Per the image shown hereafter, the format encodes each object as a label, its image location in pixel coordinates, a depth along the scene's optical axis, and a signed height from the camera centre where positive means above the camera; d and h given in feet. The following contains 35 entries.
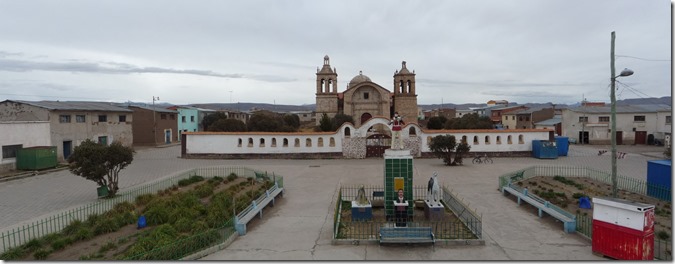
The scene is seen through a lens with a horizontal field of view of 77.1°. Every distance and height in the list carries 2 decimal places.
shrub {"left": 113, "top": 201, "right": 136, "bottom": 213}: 44.80 -8.63
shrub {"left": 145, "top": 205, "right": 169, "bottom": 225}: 41.06 -8.73
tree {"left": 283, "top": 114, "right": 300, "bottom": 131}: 195.88 +2.10
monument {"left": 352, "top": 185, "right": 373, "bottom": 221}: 42.42 -8.87
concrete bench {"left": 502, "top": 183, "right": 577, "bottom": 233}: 36.91 -8.58
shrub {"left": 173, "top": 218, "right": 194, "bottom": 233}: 37.91 -8.95
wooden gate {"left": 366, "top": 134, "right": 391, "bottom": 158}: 100.78 -4.96
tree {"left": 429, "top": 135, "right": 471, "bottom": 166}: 85.97 -5.18
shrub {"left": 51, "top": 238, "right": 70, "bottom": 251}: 33.31 -9.21
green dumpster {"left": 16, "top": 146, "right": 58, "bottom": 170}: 77.92 -5.62
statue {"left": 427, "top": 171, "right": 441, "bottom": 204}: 42.55 -6.79
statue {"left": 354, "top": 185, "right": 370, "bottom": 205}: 43.41 -7.74
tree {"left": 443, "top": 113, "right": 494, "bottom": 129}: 140.80 -0.22
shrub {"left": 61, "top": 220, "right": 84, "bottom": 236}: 37.04 -8.87
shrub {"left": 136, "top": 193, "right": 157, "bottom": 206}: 49.19 -8.55
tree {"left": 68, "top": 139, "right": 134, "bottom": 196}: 52.16 -4.02
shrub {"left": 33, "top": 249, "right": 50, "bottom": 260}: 31.48 -9.43
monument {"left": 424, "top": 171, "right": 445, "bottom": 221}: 42.09 -8.27
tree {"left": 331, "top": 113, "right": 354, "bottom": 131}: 159.27 +1.98
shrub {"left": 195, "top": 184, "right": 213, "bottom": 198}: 53.42 -8.35
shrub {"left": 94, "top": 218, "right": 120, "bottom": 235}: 37.65 -8.93
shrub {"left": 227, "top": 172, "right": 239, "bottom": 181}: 66.18 -8.13
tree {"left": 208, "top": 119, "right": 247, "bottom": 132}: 137.90 -0.09
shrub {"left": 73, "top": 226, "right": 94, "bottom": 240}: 35.70 -9.06
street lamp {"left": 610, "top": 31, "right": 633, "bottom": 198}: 37.60 +0.12
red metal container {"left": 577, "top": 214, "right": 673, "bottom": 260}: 30.04 -9.47
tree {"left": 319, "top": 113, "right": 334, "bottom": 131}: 151.05 -0.23
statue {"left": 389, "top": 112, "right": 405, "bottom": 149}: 43.19 -1.40
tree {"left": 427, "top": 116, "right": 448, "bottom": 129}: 169.48 +0.28
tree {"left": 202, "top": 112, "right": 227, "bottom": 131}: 184.09 +3.46
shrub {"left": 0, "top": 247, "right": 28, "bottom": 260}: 30.99 -9.27
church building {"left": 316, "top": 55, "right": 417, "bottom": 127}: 180.34 +11.11
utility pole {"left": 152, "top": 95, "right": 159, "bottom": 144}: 140.15 -0.10
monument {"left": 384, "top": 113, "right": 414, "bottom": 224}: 41.86 -5.40
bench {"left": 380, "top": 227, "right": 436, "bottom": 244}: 32.91 -8.65
